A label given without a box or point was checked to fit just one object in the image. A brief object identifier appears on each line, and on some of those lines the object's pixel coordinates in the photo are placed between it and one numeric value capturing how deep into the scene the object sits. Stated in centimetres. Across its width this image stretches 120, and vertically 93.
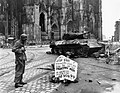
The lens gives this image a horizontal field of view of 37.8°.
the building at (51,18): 3947
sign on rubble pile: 664
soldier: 590
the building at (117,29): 6974
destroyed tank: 1641
